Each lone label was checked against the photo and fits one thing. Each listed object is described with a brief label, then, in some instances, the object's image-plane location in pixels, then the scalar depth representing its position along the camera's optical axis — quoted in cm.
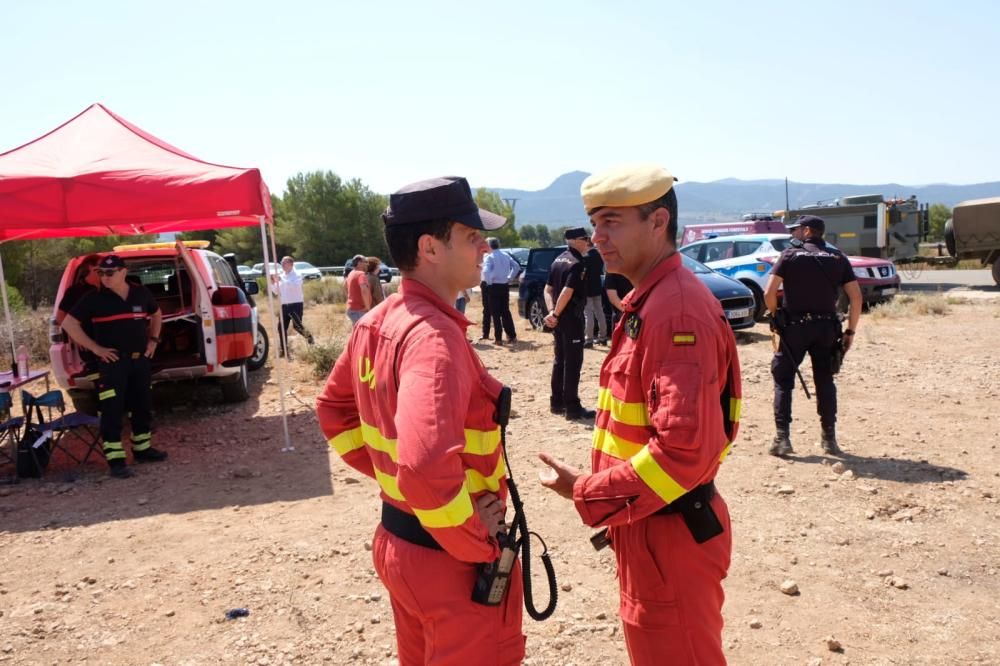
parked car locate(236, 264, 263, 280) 3102
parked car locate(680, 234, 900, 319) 1277
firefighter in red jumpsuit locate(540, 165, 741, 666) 171
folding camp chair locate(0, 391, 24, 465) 600
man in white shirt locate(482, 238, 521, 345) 1176
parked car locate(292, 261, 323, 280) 3867
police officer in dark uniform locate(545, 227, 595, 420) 670
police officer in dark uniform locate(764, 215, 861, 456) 539
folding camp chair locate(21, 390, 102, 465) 589
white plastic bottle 655
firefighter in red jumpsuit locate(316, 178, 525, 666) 150
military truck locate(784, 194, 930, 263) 1984
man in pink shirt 934
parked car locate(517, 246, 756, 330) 1109
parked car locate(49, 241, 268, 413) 676
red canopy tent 583
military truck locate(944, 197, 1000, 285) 1727
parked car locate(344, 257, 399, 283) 3424
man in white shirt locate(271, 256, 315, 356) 1208
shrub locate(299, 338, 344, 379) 998
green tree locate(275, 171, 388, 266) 5878
